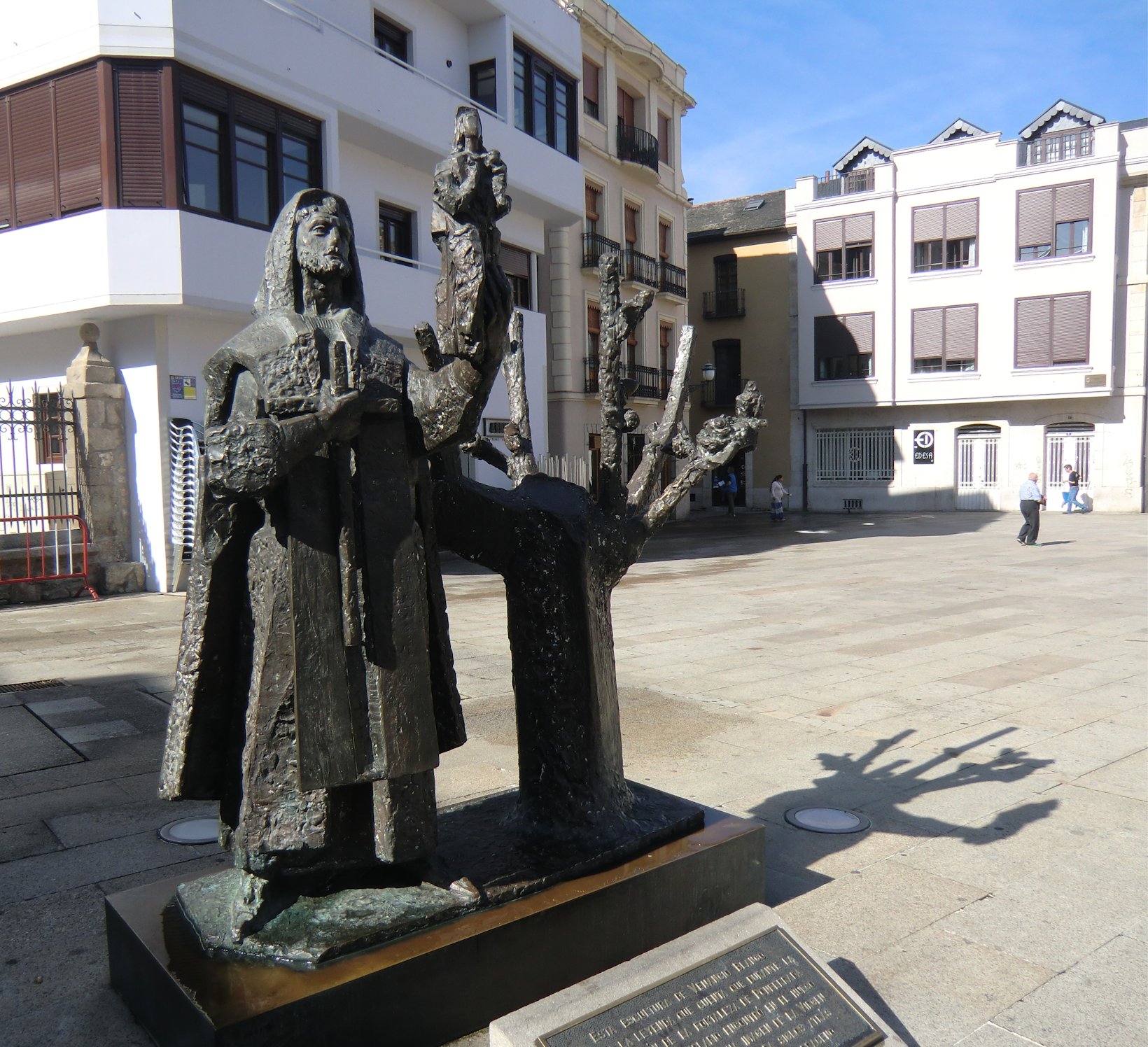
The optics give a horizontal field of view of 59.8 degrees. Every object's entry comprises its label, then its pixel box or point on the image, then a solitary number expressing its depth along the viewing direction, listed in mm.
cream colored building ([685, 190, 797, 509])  34625
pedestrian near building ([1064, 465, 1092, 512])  29516
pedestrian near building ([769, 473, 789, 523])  28359
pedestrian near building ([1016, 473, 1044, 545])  19500
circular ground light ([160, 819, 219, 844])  4246
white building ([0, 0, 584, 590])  11758
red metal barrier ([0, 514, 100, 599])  12227
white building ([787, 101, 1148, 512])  29422
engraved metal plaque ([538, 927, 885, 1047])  2346
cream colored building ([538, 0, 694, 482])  23766
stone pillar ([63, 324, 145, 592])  12750
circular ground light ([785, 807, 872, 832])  4414
